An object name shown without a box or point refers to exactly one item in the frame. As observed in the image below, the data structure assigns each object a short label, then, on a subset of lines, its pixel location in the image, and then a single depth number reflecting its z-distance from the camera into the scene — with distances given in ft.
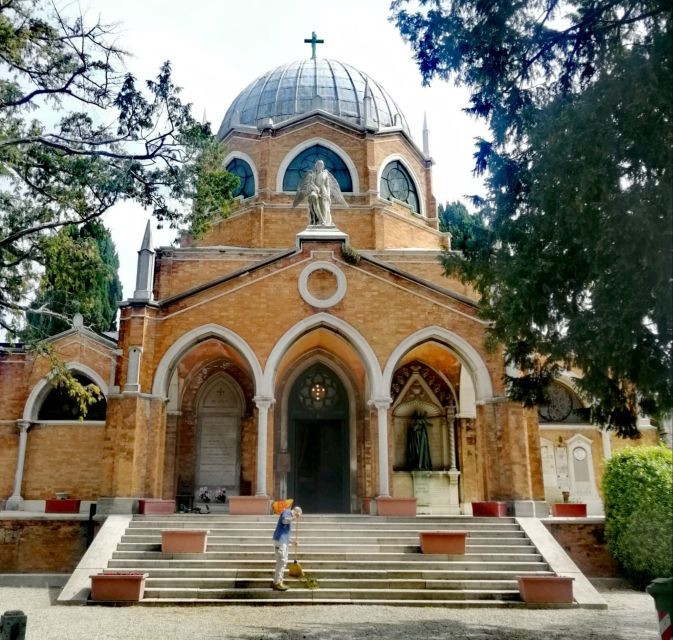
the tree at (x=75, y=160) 30.60
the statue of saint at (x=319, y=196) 56.39
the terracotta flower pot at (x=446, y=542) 37.96
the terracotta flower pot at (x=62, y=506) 49.49
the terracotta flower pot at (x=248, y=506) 45.11
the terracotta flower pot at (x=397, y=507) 45.52
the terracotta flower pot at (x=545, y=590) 33.04
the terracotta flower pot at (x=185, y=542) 37.73
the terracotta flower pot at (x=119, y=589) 32.89
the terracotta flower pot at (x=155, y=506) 44.70
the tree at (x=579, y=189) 22.41
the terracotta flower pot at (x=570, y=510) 47.03
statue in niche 59.77
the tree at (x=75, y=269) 35.50
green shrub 38.60
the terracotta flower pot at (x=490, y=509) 45.19
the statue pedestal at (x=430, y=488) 58.80
